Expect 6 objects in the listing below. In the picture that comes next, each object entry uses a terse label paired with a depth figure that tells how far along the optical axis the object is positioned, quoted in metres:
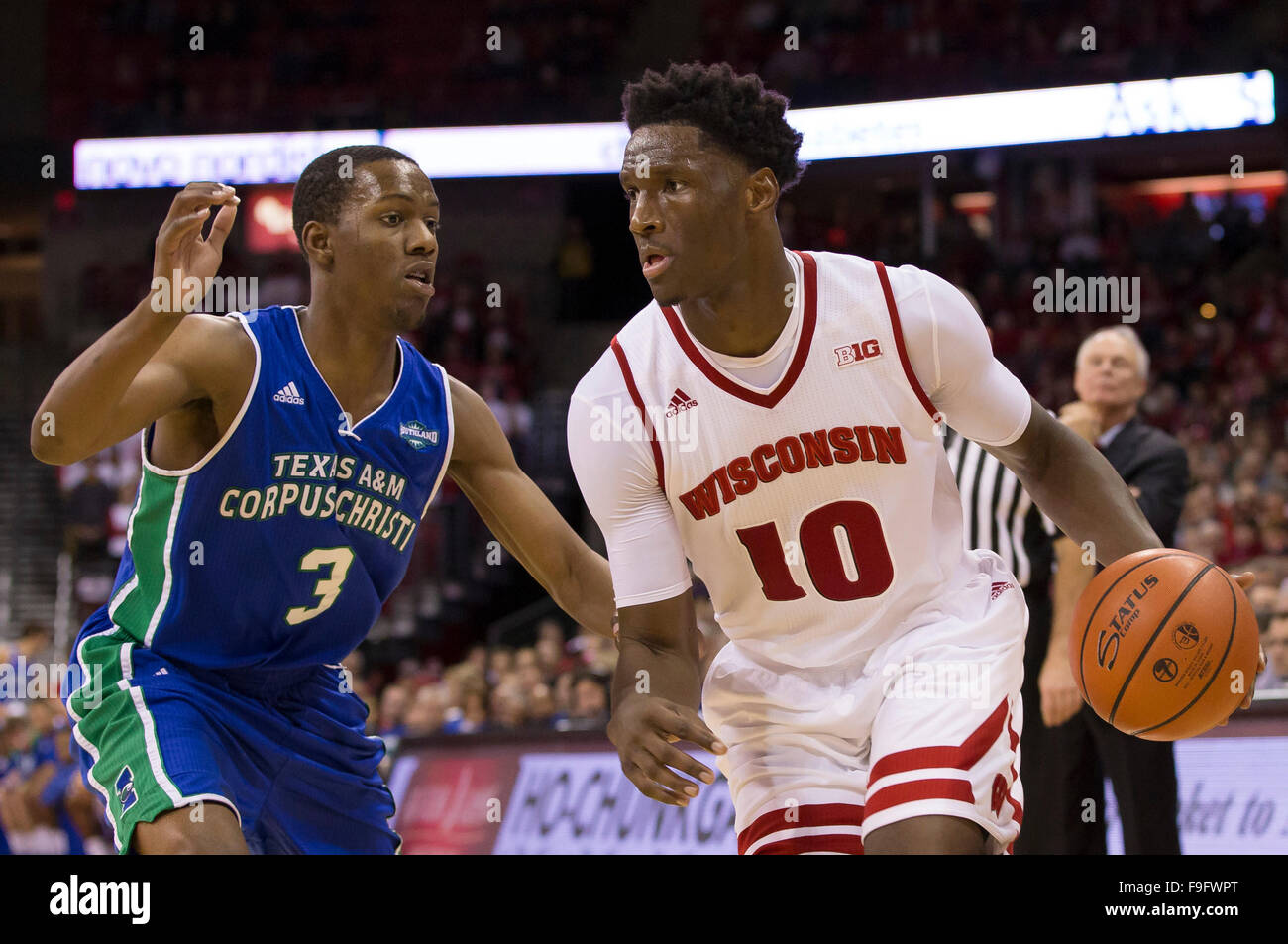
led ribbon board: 13.21
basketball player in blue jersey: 3.11
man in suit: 5.12
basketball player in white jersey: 3.16
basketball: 3.24
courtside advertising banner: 5.96
